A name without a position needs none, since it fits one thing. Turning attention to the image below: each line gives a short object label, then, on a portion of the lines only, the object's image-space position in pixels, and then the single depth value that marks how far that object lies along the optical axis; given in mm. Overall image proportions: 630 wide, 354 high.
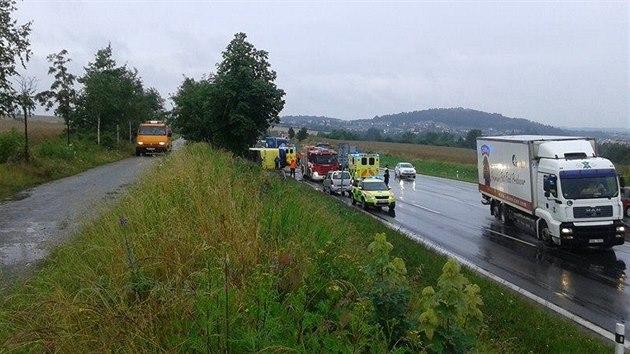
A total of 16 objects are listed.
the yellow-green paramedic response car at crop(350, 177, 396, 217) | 28297
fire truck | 47219
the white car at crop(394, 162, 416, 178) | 54134
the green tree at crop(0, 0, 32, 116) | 17953
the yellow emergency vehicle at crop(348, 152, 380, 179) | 43062
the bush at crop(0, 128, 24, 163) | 23469
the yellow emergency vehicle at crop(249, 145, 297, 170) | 26775
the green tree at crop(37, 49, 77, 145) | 39188
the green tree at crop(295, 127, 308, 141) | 115588
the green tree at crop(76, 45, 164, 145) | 41469
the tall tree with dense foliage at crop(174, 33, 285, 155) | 21828
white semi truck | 17984
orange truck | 42906
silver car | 36750
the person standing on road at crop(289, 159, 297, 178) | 47256
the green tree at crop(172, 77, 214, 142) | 22781
